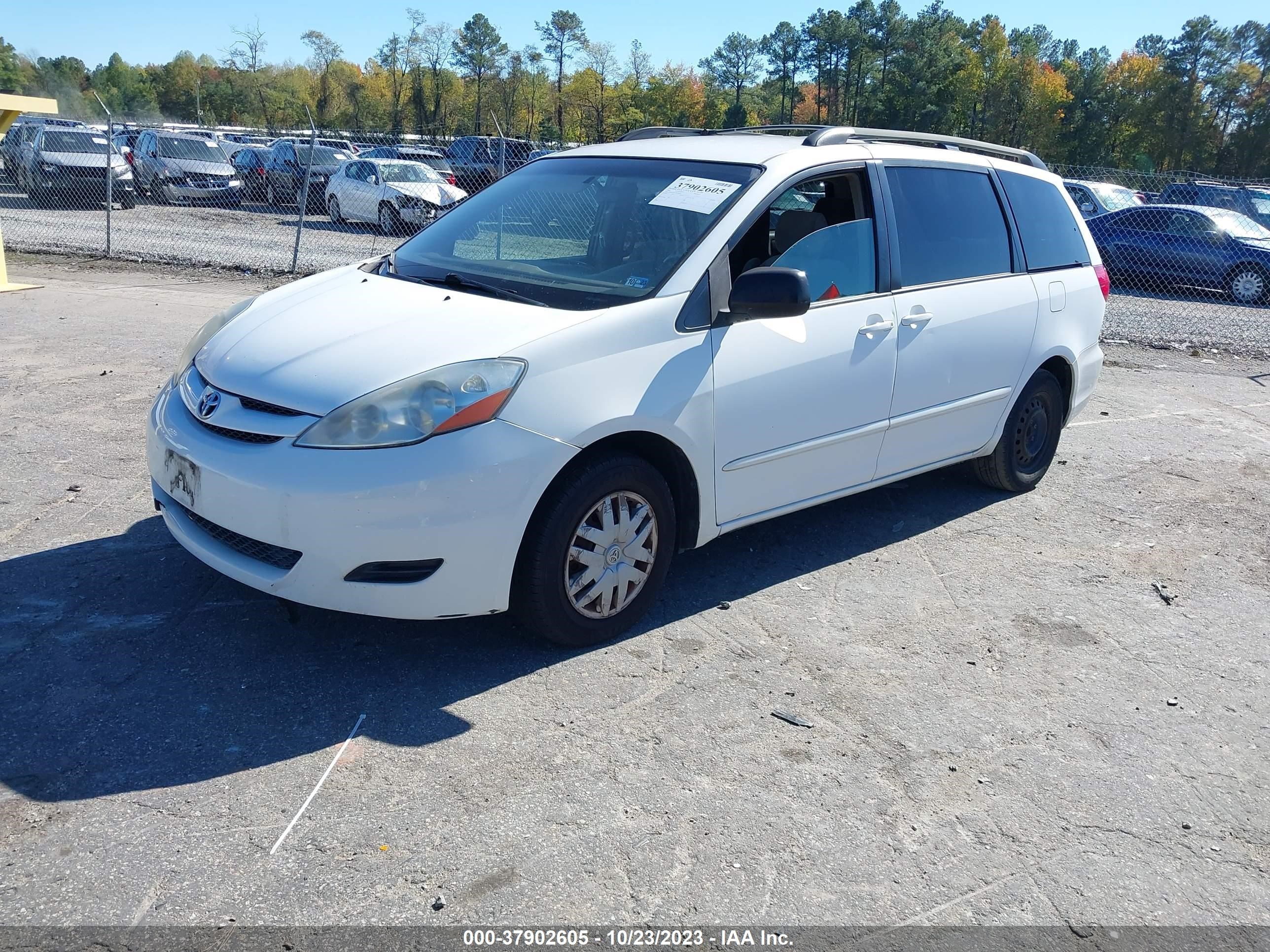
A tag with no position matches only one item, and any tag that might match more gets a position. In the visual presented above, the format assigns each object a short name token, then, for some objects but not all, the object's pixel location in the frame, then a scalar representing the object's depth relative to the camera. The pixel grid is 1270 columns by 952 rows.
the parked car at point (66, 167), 21.17
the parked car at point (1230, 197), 19.92
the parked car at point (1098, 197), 19.88
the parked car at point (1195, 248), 16.66
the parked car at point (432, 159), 22.67
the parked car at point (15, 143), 22.75
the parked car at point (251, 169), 24.62
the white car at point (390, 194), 19.64
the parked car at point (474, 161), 21.66
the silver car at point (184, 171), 24.09
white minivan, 3.45
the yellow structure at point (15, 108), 10.93
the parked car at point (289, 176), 24.03
